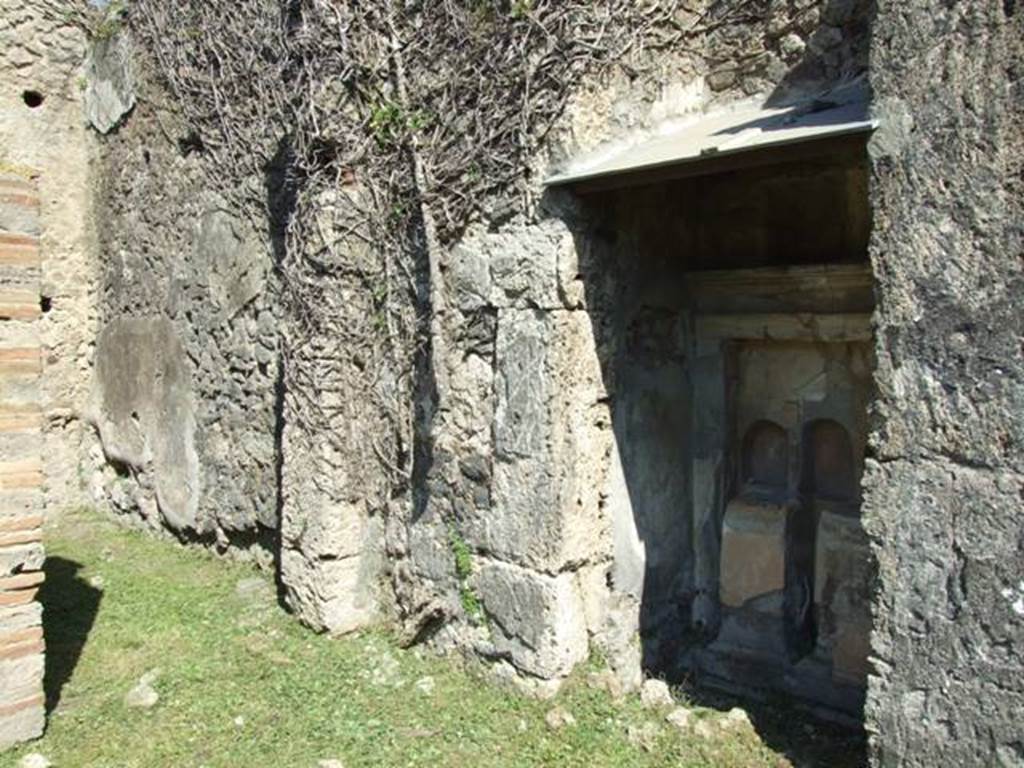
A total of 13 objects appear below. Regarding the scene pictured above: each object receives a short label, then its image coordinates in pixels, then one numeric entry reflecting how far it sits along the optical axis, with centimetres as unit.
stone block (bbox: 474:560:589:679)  389
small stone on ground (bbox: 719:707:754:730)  360
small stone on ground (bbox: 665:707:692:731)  365
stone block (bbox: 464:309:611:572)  386
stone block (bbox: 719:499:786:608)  429
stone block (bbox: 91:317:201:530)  630
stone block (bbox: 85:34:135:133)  680
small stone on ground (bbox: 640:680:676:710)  386
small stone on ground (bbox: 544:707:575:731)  372
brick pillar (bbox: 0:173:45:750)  367
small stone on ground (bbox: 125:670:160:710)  412
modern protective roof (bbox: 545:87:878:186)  295
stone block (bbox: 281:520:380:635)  474
